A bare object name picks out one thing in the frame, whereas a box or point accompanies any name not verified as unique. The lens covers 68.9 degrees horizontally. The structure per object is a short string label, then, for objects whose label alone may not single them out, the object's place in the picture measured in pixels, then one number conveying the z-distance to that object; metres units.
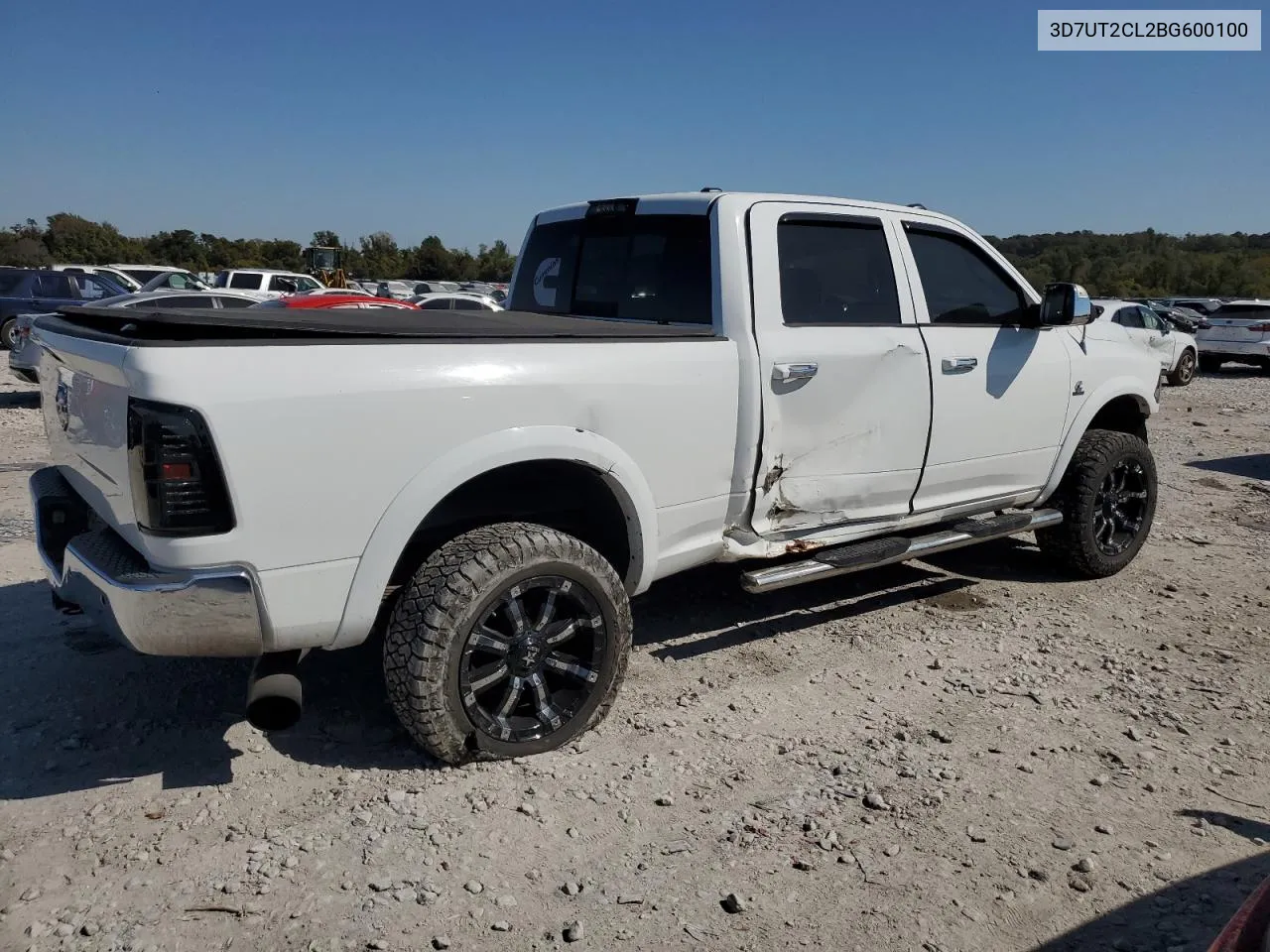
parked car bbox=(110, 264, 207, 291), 24.09
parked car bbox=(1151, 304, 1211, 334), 21.34
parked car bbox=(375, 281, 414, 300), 33.19
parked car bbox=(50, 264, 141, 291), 17.84
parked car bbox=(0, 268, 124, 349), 16.75
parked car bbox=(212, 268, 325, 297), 22.28
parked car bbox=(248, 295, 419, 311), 13.84
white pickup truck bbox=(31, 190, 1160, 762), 2.61
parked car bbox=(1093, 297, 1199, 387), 17.25
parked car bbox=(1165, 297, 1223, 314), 26.43
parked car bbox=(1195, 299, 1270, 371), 19.53
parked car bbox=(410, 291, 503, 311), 19.34
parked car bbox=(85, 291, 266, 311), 12.18
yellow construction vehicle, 40.62
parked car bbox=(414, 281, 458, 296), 32.56
